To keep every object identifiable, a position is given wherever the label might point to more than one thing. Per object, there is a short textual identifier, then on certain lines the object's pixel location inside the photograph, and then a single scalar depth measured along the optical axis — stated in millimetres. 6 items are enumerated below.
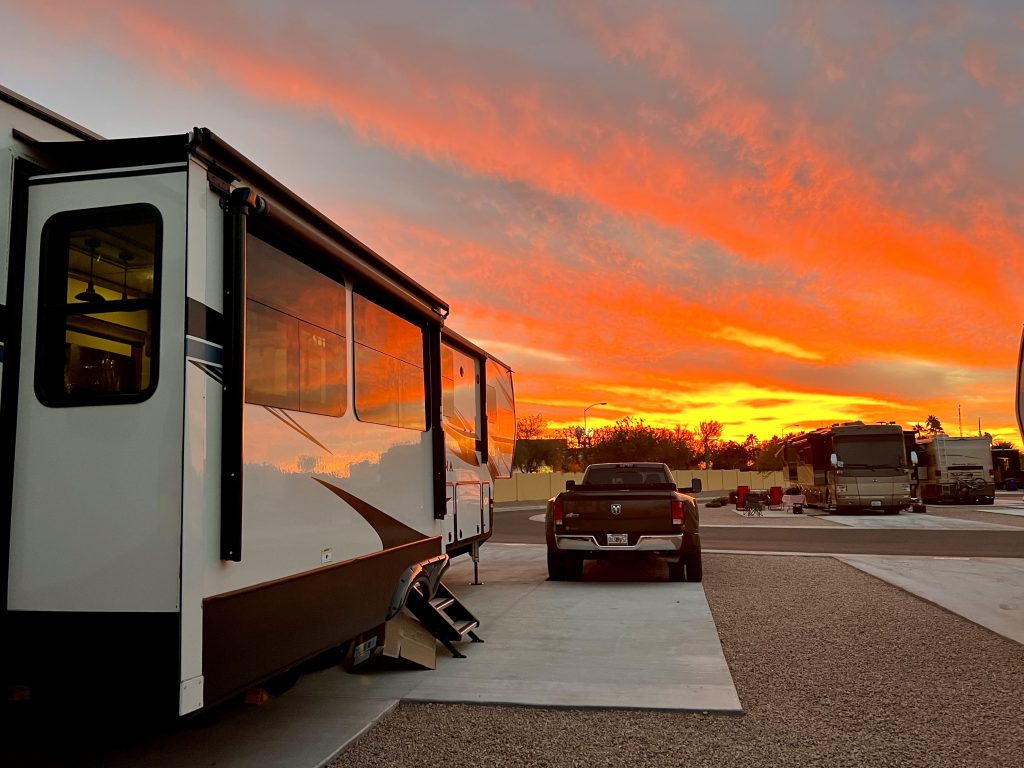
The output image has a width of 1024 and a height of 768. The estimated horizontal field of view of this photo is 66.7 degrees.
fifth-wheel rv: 3398
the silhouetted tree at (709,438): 88812
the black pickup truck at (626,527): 10234
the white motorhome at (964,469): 31344
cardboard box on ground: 5996
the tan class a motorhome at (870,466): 24578
